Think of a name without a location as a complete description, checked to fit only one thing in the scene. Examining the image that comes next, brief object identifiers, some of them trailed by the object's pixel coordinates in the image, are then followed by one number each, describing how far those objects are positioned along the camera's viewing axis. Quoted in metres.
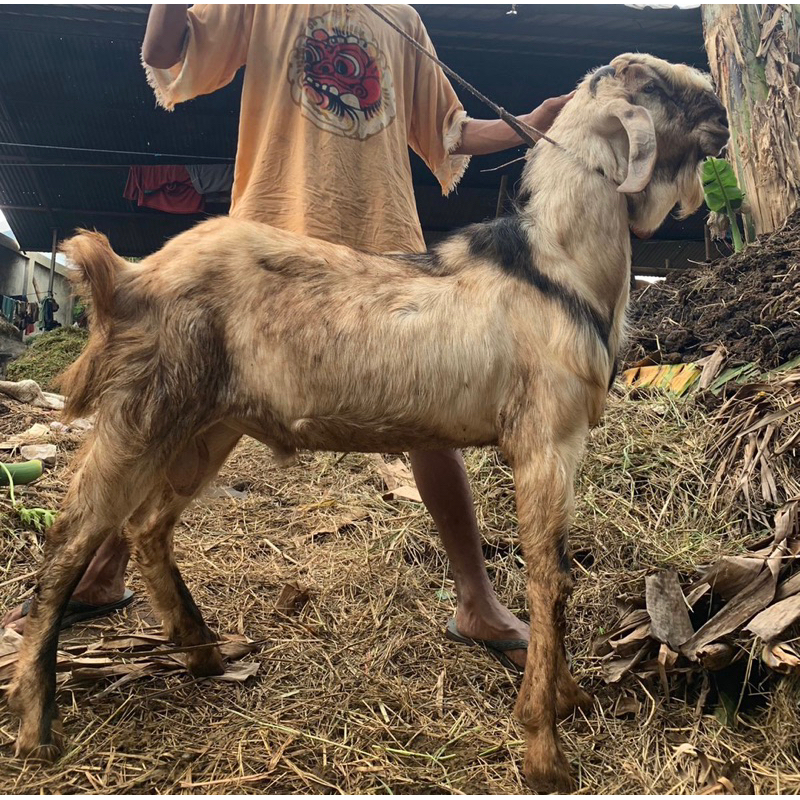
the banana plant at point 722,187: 5.03
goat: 1.87
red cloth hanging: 8.18
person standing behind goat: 2.39
